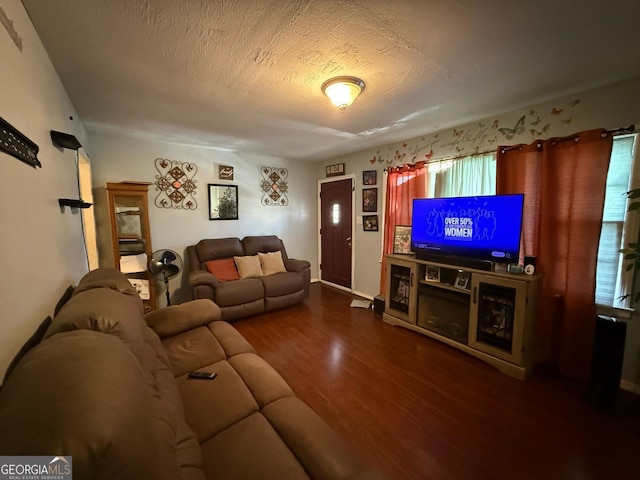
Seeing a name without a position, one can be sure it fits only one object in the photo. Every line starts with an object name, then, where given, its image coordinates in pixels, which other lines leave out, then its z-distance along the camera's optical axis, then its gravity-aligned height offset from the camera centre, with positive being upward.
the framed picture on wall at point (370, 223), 3.96 -0.10
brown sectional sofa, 0.49 -0.56
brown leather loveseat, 3.18 -0.82
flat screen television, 2.26 -0.12
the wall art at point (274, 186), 4.41 +0.55
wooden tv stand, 2.14 -0.93
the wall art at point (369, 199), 3.93 +0.27
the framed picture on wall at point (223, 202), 3.92 +0.25
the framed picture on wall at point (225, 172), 3.96 +0.71
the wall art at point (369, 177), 3.89 +0.61
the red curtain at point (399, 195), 3.22 +0.28
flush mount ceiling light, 1.82 +0.93
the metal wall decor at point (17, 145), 0.86 +0.28
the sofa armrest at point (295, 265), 3.89 -0.74
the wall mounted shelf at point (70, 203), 1.54 +0.10
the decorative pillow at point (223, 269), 3.49 -0.72
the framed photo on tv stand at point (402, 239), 3.20 -0.29
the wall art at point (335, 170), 4.46 +0.84
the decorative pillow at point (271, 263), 3.82 -0.70
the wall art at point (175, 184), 3.51 +0.48
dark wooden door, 4.47 -0.27
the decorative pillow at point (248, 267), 3.59 -0.70
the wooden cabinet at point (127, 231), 3.02 -0.15
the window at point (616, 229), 1.95 -0.11
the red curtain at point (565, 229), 2.01 -0.12
